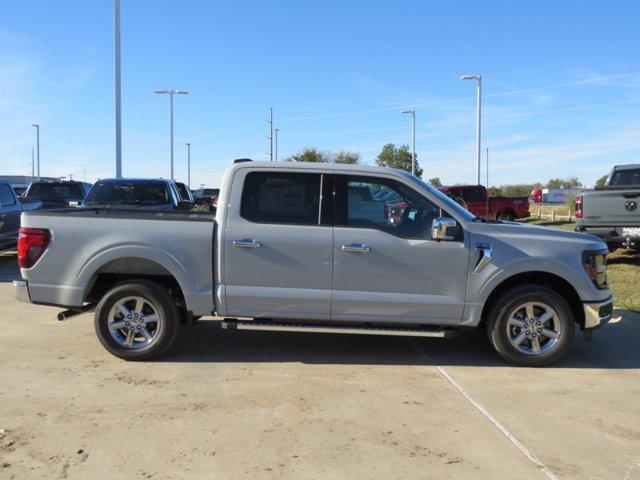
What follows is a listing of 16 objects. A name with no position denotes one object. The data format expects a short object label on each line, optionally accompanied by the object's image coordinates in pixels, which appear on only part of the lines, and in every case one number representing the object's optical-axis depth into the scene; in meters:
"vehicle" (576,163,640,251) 11.34
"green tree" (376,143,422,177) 57.22
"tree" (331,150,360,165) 52.99
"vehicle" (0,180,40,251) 11.67
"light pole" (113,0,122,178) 21.53
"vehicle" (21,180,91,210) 16.50
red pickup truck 24.67
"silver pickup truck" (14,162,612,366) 5.64
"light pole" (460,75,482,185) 31.05
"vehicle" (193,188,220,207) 41.56
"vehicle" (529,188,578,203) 74.24
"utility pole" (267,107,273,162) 53.64
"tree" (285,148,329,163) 51.41
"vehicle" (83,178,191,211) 11.71
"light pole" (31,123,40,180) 62.38
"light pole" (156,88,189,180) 39.50
